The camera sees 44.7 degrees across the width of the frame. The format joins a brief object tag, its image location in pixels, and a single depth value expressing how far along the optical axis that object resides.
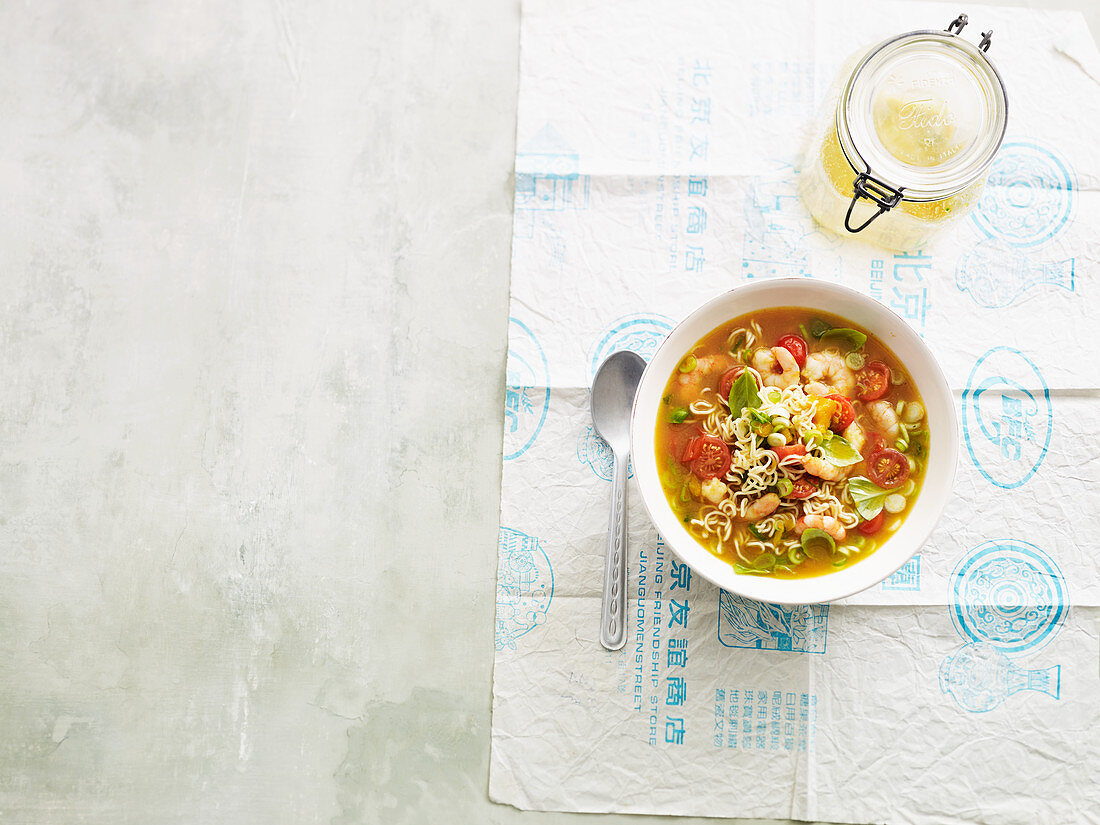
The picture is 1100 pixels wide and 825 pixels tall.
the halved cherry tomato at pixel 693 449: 0.78
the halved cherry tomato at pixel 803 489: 0.77
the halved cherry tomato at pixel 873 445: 0.78
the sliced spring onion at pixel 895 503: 0.78
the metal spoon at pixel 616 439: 0.83
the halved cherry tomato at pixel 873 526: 0.78
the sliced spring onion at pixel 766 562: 0.78
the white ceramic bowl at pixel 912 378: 0.77
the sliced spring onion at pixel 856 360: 0.79
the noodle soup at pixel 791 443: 0.77
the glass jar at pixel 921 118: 0.79
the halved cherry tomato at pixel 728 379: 0.79
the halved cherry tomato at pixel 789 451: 0.77
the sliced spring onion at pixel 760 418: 0.77
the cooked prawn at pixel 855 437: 0.78
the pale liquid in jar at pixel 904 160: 0.80
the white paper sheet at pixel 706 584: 0.84
